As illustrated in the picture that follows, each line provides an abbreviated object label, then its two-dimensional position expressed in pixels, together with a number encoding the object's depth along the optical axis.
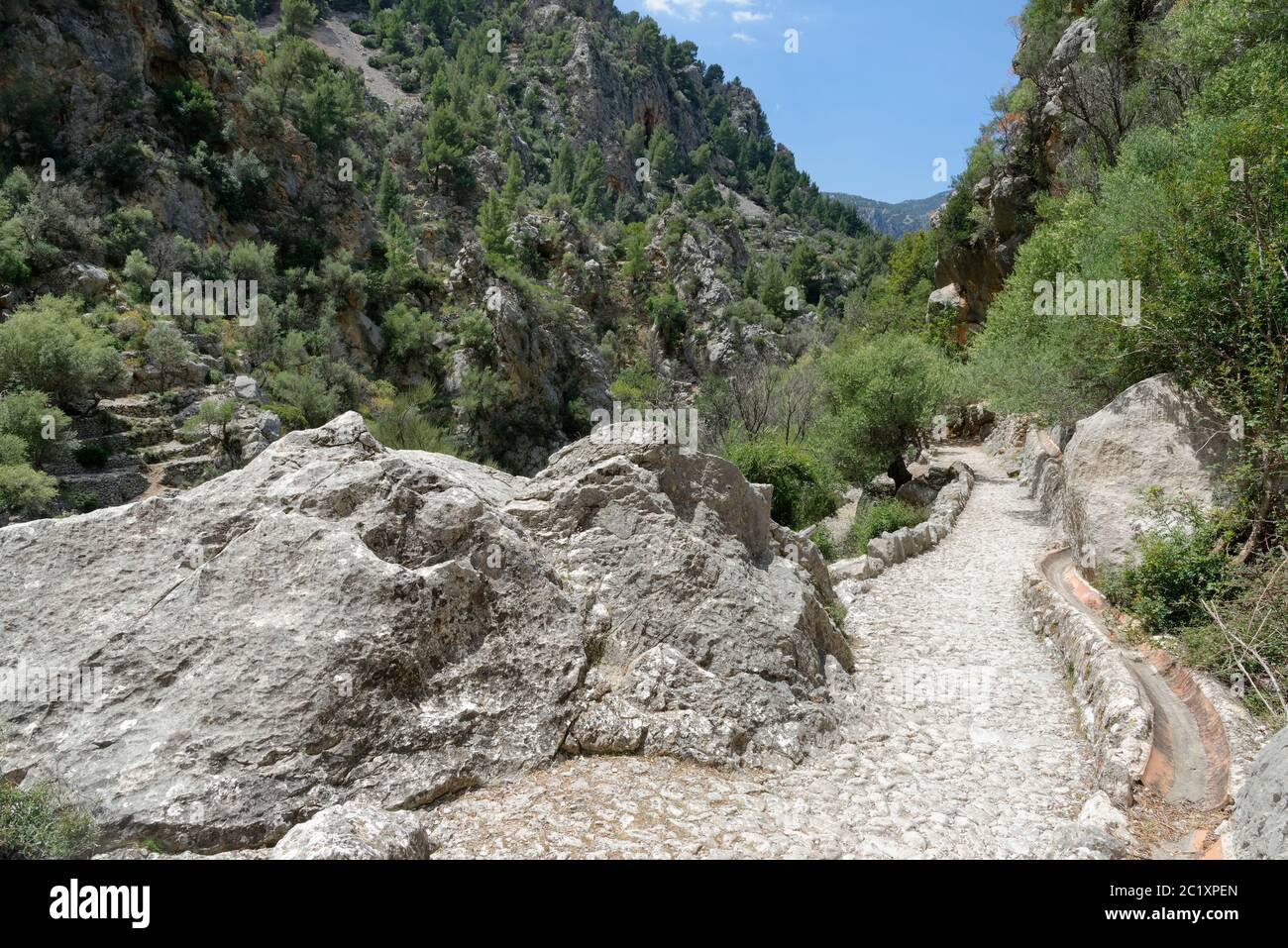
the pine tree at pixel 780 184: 139.44
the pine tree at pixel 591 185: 87.12
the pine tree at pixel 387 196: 52.03
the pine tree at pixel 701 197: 100.22
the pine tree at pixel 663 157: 120.12
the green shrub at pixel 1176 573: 7.86
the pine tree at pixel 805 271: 90.56
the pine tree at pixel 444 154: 62.06
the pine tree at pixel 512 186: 62.47
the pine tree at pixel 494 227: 57.25
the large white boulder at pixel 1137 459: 8.99
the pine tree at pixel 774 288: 81.00
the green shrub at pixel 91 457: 20.27
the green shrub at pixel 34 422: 18.72
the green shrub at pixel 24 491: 16.77
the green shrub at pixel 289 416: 25.72
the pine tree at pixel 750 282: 85.12
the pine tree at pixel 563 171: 84.12
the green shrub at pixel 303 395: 28.39
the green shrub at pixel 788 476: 21.64
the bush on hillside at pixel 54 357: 20.34
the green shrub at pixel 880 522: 19.30
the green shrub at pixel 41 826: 3.36
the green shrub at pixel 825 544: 18.66
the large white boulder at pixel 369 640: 4.12
